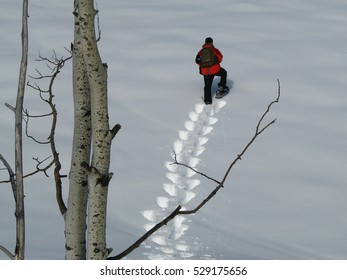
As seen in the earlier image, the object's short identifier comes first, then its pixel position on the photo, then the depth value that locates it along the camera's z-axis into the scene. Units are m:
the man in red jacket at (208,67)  18.73
